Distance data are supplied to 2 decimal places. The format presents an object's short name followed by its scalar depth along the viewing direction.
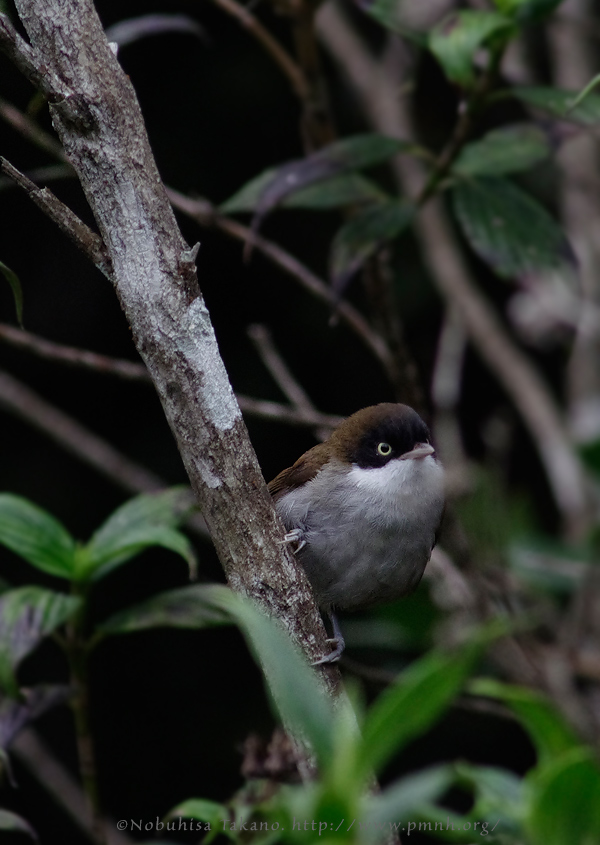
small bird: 7.14
